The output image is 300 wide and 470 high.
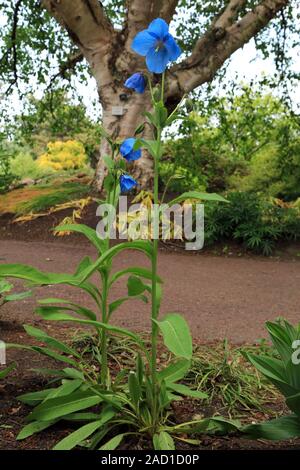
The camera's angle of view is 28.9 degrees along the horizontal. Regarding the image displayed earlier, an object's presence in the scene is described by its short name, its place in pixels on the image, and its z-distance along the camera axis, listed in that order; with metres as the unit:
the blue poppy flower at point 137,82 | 2.20
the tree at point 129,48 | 8.98
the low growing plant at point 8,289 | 2.62
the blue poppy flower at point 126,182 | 2.23
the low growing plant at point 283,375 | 2.06
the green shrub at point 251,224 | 8.09
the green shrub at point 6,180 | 11.27
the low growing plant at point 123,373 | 2.04
